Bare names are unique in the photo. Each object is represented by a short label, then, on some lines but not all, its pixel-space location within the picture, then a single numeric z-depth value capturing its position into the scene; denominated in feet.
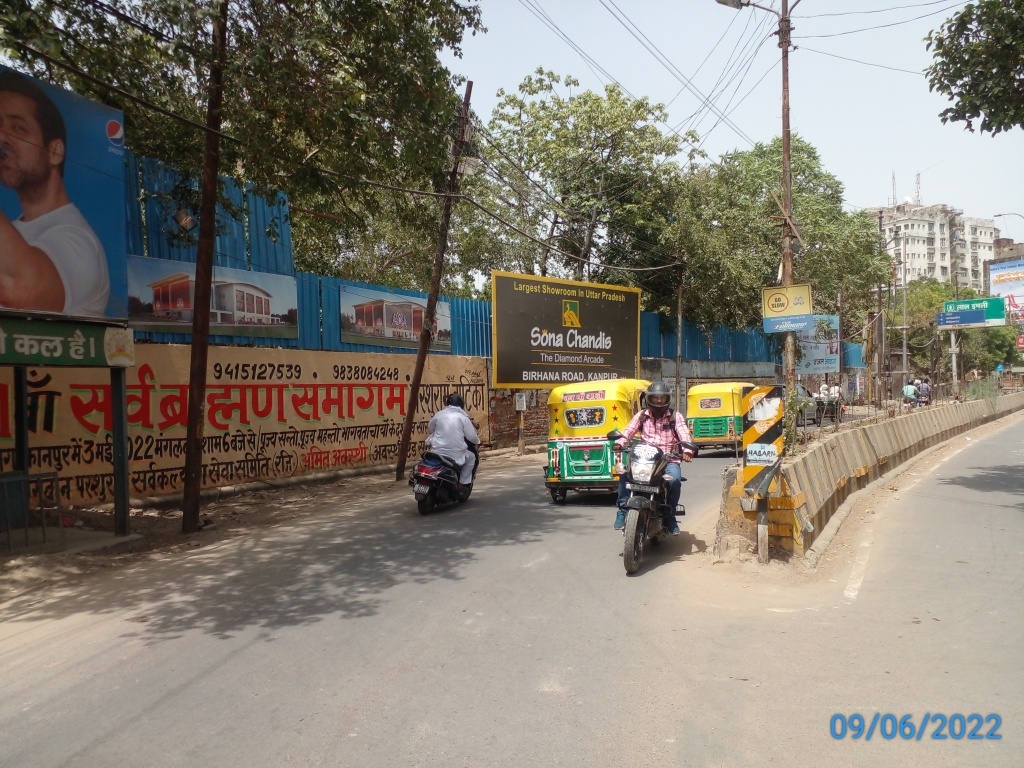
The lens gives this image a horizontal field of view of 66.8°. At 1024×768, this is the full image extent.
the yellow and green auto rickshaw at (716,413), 65.26
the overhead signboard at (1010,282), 140.26
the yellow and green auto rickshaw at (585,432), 39.22
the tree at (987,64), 38.01
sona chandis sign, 72.02
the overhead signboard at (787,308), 51.19
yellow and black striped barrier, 24.44
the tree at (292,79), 32.09
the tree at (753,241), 90.94
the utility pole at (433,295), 48.91
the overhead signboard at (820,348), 86.43
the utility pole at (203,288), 32.65
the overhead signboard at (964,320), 145.28
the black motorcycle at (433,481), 36.86
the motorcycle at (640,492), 23.63
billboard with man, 27.71
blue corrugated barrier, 42.01
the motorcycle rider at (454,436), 38.29
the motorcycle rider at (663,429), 26.02
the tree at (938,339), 192.85
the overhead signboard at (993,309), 145.07
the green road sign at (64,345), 26.76
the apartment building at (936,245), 394.73
